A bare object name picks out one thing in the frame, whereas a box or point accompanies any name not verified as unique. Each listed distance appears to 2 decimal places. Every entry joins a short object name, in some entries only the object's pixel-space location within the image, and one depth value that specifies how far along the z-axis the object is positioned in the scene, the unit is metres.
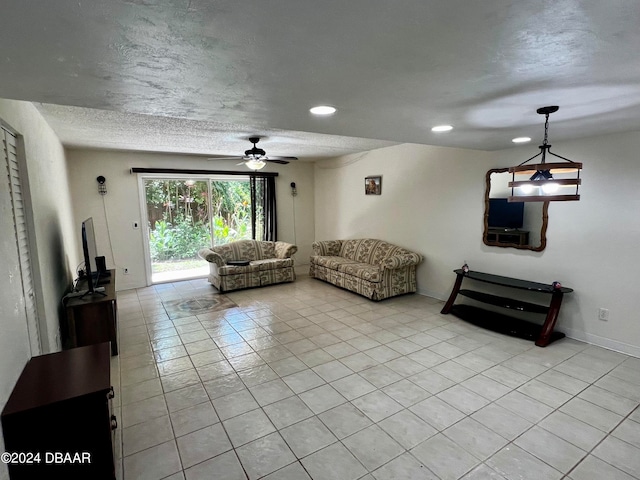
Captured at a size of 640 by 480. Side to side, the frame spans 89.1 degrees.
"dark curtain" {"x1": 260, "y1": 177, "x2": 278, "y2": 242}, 6.77
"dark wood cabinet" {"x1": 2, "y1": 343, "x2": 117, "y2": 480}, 1.46
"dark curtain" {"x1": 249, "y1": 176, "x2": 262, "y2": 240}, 6.59
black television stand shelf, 3.34
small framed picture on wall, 5.67
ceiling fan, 4.21
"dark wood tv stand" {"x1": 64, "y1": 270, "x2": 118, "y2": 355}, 3.04
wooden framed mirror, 3.65
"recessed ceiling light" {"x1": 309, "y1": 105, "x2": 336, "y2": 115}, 2.04
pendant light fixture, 2.03
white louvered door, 2.06
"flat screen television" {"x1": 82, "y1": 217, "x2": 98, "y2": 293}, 3.08
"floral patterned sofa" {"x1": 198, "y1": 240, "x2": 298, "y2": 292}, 5.40
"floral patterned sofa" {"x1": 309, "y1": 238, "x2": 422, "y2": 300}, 4.78
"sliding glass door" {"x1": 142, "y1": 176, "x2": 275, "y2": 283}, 5.97
